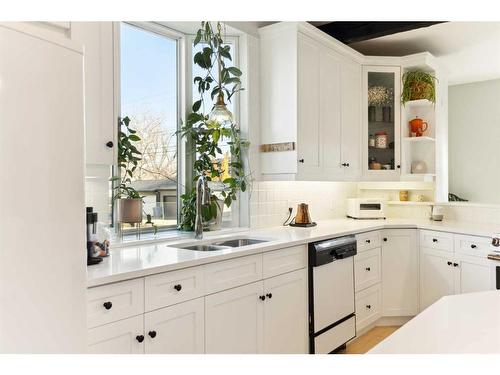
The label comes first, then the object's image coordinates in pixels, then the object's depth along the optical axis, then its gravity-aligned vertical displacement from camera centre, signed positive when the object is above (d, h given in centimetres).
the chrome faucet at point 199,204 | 270 -15
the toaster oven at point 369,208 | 415 -29
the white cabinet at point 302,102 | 323 +66
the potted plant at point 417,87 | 400 +92
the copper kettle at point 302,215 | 351 -30
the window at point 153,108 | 272 +52
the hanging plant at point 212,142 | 293 +30
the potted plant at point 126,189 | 239 -5
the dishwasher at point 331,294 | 278 -83
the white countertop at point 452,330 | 87 -37
